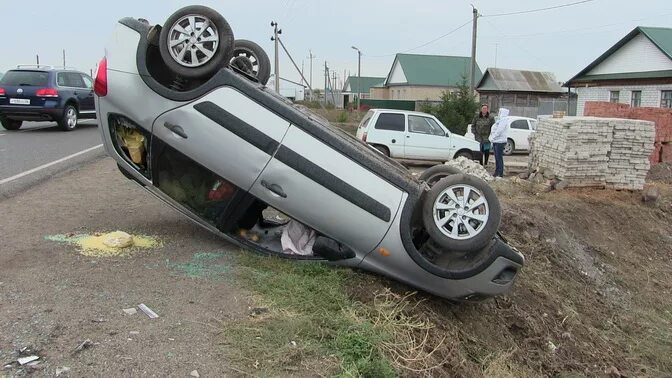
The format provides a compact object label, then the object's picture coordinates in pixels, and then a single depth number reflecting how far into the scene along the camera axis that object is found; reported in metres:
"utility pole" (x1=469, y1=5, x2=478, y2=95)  28.84
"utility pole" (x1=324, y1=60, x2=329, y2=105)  70.22
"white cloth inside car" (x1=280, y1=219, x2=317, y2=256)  5.00
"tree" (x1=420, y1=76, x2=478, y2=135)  26.16
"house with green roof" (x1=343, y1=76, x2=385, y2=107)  94.81
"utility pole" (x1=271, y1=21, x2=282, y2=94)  40.44
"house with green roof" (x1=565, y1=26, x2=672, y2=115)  28.44
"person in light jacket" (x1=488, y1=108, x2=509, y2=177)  13.70
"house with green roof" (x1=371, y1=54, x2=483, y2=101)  67.50
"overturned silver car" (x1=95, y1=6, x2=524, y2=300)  4.49
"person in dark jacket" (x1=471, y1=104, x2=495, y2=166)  15.11
